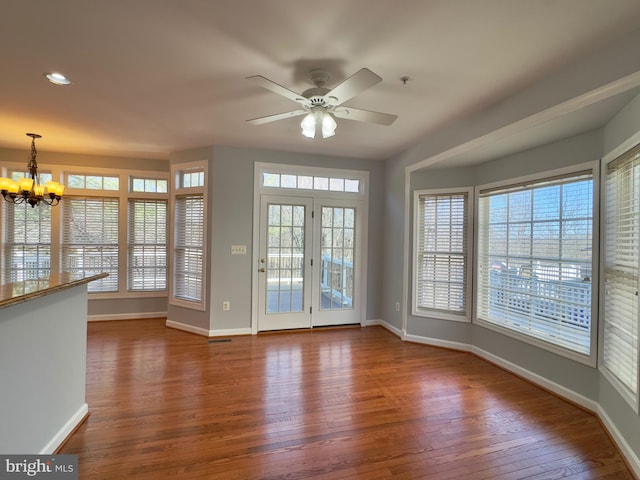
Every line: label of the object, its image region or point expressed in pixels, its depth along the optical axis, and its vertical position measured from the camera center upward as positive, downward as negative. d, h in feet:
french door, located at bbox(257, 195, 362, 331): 14.40 -1.22
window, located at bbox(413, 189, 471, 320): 12.44 -0.63
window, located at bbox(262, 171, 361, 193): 14.47 +2.69
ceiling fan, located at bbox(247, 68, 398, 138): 6.45 +3.09
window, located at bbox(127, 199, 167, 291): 16.49 -0.55
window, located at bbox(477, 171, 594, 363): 8.59 -0.67
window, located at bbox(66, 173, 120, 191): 15.69 +2.75
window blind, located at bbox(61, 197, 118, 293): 15.67 -0.14
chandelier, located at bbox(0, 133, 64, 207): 11.14 +1.72
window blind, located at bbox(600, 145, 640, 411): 6.50 -0.73
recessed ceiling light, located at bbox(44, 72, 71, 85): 7.70 +3.98
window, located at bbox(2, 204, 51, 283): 14.88 -0.37
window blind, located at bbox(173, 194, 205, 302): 14.32 -0.56
